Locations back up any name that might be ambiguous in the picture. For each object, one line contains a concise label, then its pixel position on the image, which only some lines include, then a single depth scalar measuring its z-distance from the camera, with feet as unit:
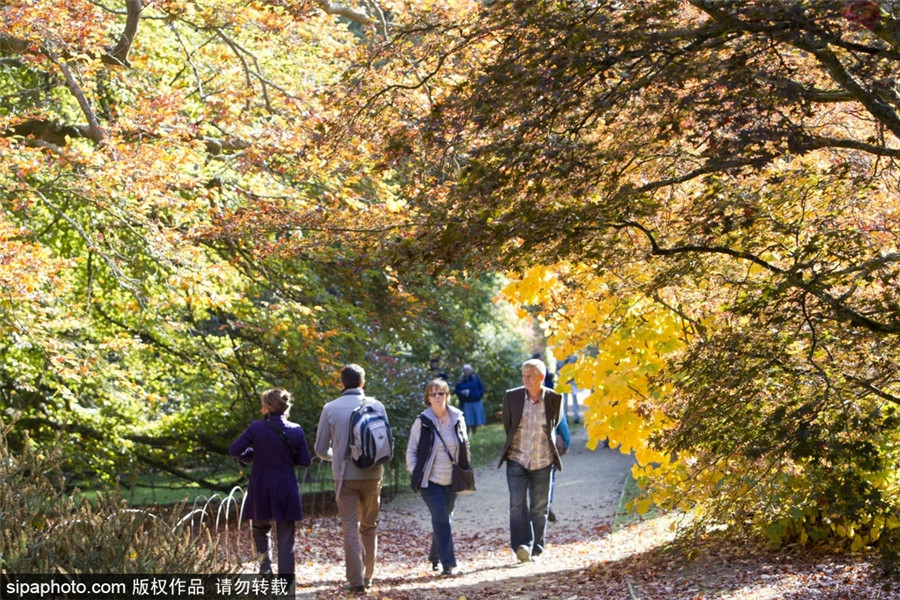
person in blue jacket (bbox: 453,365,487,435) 161.79
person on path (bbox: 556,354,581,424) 160.56
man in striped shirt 65.41
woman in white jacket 63.87
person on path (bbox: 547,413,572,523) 67.92
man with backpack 58.39
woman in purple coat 55.93
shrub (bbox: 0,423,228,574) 33.04
